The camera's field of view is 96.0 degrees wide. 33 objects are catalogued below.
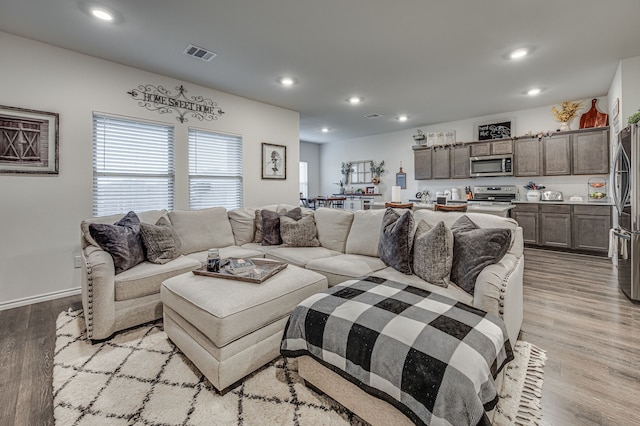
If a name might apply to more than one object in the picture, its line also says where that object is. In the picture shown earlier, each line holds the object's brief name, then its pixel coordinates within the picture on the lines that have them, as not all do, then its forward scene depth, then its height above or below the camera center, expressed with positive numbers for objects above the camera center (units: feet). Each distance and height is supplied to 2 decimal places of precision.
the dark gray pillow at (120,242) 8.18 -0.87
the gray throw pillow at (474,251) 6.48 -0.93
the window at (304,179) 30.58 +3.56
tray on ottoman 6.81 -1.52
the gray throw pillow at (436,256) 6.96 -1.08
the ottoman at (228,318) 5.45 -2.19
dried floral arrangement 16.96 +5.93
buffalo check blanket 3.60 -2.01
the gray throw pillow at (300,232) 11.34 -0.80
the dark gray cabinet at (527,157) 18.06 +3.46
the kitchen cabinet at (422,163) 22.66 +3.93
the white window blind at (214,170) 14.38 +2.25
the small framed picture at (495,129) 19.61 +5.75
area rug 4.88 -3.44
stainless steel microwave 18.99 +3.16
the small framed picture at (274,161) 17.03 +3.11
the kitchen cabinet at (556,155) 17.04 +3.41
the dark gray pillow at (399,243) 7.75 -0.86
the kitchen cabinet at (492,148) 19.04 +4.37
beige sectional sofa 6.42 -1.50
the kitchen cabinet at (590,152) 15.90 +3.36
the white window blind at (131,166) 11.68 +2.04
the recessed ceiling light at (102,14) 8.31 +5.86
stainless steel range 19.52 +1.24
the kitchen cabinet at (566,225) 15.65 -0.79
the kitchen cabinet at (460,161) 20.74 +3.67
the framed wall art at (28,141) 9.60 +2.50
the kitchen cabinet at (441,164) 21.63 +3.65
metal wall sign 12.55 +5.15
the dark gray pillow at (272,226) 11.80 -0.57
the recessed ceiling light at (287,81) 13.42 +6.26
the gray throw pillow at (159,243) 9.09 -0.97
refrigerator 9.57 +0.07
